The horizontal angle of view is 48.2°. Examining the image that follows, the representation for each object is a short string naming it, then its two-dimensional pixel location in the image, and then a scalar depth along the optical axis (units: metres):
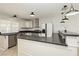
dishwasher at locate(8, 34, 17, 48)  4.80
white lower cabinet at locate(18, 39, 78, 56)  1.89
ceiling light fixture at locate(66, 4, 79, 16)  1.69
